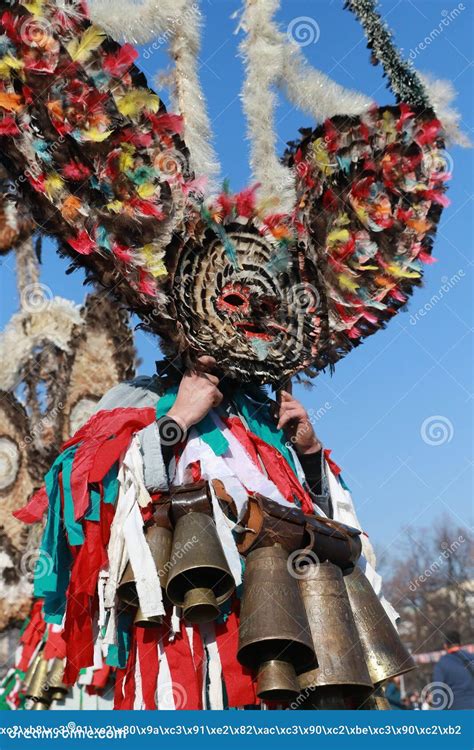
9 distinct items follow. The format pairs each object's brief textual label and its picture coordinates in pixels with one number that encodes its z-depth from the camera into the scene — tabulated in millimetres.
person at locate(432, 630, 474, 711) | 5117
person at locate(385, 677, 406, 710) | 7478
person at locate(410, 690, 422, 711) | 12058
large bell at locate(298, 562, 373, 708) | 2867
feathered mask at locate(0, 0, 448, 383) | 3215
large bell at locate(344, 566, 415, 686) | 3102
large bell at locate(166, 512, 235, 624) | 2922
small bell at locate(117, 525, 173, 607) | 3002
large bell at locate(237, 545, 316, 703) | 2793
